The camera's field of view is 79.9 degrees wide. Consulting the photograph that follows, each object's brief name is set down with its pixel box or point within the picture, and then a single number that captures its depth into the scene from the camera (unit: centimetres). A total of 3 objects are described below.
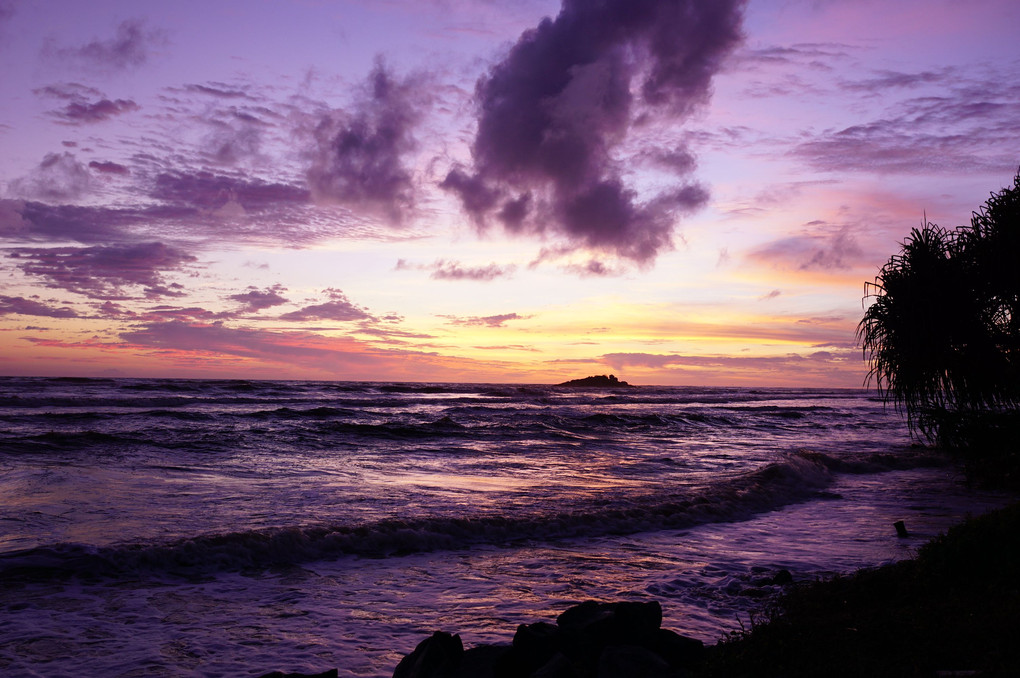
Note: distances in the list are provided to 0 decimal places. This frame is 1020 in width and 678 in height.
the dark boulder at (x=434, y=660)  484
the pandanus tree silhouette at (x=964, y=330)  1445
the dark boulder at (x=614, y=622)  529
